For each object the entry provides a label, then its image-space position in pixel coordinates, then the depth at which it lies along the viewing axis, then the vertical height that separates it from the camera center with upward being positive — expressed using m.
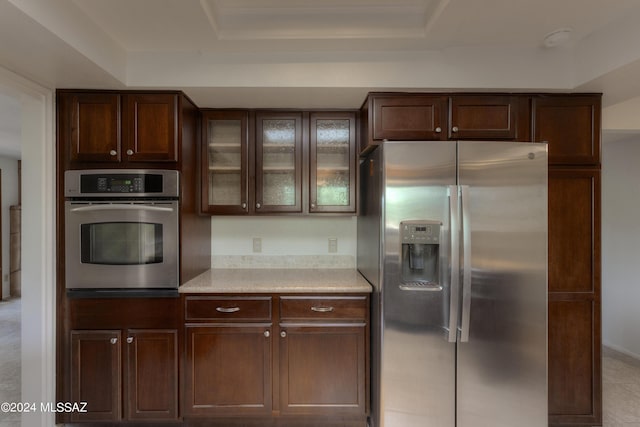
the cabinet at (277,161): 2.33 +0.38
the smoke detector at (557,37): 1.71 +0.98
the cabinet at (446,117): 1.97 +0.60
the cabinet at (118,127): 1.99 +0.54
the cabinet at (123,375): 1.94 -1.03
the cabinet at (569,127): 2.00 +0.54
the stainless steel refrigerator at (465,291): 1.76 -0.45
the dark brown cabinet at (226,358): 1.96 -0.93
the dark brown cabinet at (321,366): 1.97 -0.98
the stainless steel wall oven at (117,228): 1.96 -0.11
